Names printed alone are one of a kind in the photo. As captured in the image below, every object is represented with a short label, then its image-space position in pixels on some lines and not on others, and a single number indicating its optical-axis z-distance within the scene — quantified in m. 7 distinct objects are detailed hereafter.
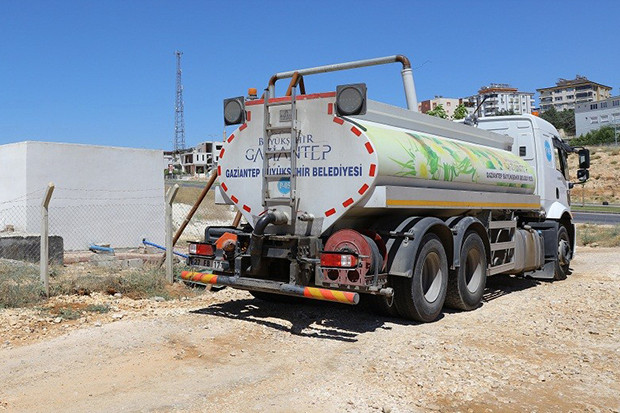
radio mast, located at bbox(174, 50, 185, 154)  79.01
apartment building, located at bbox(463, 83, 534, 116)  150.50
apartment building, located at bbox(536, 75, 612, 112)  157.62
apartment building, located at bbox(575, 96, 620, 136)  107.62
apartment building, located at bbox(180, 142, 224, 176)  119.88
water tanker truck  6.64
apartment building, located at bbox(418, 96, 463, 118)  135.62
